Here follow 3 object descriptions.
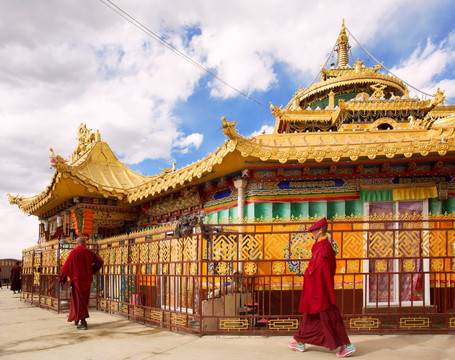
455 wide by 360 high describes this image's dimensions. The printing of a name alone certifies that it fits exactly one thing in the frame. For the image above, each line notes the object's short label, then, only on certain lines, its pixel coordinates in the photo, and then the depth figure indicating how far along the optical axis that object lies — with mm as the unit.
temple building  6602
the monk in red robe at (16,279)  19078
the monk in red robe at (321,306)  5117
